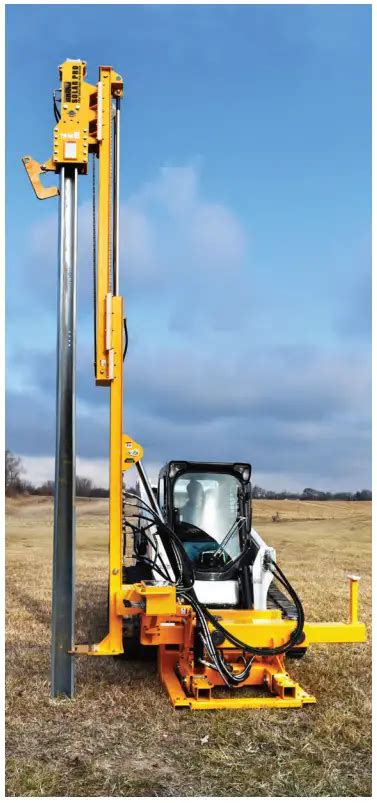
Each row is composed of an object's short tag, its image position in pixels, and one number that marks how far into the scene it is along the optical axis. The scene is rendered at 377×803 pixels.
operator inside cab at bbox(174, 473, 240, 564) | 7.19
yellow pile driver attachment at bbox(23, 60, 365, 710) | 5.92
